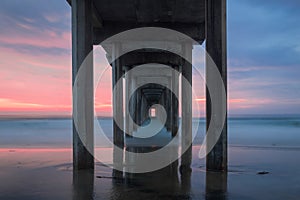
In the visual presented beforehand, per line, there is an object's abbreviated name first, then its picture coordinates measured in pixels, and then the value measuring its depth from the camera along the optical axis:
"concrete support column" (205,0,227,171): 6.37
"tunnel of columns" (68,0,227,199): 6.41
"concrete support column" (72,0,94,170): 6.65
